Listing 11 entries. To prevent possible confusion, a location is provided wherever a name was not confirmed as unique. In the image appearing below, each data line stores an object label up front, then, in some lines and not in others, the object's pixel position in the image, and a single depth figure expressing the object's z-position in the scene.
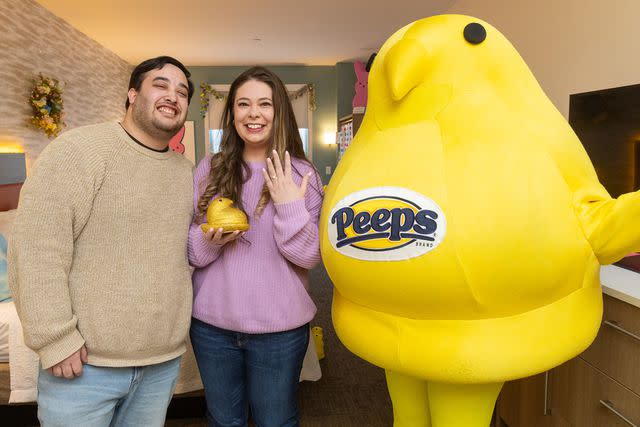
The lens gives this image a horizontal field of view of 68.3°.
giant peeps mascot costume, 0.94
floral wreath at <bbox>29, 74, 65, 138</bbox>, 4.46
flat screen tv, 1.92
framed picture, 7.48
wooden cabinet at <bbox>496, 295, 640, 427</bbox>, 1.43
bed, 2.01
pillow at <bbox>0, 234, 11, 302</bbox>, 2.36
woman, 1.29
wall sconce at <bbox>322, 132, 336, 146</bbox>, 7.54
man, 1.11
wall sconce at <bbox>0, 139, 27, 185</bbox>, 3.93
